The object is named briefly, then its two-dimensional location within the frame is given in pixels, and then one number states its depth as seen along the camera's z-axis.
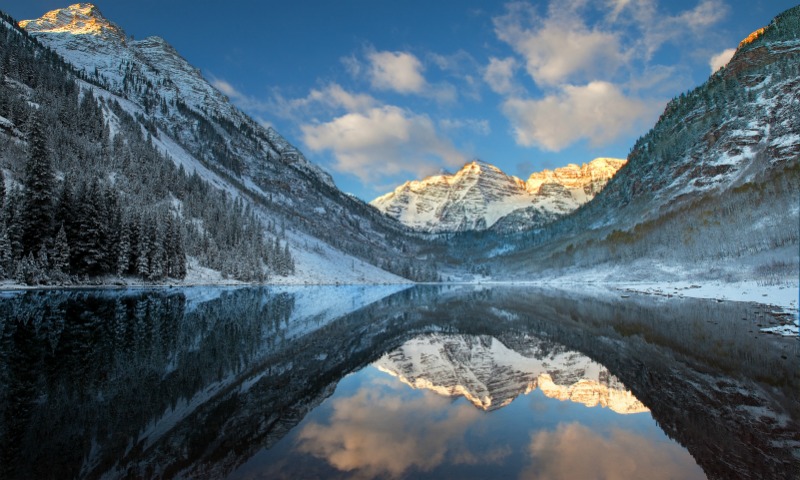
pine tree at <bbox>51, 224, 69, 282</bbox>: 54.06
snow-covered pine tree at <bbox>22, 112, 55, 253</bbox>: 54.17
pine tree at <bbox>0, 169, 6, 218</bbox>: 50.84
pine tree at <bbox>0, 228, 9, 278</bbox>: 47.16
